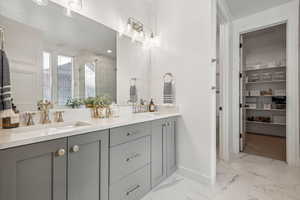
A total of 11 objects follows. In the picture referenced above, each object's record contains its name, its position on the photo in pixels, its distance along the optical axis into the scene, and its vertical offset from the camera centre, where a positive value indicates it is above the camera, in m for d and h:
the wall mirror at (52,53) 1.23 +0.46
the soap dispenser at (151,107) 2.47 -0.13
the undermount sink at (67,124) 1.34 -0.24
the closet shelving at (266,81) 4.07 +0.50
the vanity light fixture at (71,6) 1.51 +0.96
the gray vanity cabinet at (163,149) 1.82 -0.66
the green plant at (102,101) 1.74 -0.02
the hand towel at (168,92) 2.31 +0.11
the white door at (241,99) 3.11 +0.00
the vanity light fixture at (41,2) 1.34 +0.88
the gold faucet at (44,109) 1.33 -0.09
